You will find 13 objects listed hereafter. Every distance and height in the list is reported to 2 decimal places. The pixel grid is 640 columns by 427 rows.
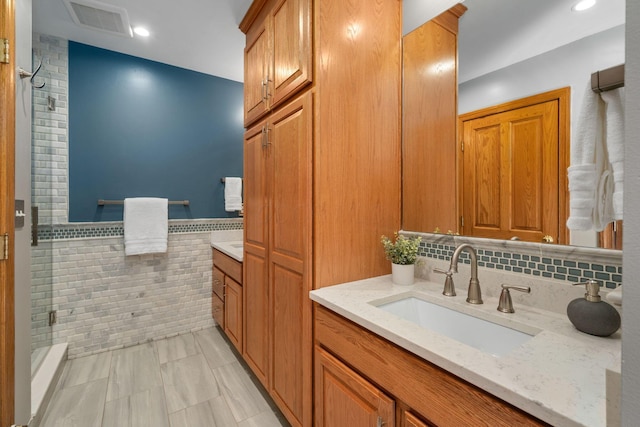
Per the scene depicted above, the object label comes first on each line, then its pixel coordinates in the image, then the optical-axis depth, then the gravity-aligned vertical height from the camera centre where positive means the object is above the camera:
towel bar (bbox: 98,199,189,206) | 2.32 +0.10
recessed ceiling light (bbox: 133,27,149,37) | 2.11 +1.41
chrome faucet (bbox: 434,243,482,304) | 1.03 -0.23
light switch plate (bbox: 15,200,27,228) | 1.17 +0.00
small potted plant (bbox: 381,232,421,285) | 1.27 -0.22
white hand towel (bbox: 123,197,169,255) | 2.36 -0.10
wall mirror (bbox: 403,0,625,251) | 0.88 +0.55
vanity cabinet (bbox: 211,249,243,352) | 2.03 -0.68
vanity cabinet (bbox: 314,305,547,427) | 0.60 -0.46
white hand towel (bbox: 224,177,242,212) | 2.80 +0.20
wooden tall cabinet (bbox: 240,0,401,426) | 1.21 +0.24
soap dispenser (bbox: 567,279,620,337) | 0.75 -0.28
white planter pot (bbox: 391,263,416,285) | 1.27 -0.28
